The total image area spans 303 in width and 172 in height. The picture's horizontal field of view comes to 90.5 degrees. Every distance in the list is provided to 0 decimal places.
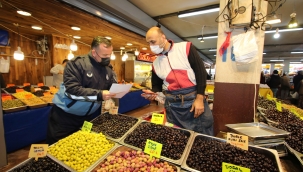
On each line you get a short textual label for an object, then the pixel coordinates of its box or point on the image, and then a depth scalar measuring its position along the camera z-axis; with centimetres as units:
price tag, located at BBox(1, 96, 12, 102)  316
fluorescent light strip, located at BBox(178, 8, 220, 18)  440
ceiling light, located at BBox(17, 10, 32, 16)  312
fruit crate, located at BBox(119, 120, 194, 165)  115
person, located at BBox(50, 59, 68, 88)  522
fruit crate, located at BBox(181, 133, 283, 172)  104
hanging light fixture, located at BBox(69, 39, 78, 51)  454
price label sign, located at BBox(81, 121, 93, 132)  163
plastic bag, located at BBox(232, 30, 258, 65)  171
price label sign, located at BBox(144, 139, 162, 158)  122
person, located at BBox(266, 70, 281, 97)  821
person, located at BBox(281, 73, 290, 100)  845
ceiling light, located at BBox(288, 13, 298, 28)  385
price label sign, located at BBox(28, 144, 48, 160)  119
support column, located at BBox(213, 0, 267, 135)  196
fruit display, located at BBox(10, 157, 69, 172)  110
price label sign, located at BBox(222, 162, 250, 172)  96
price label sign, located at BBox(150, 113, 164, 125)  166
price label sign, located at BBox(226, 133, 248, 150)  117
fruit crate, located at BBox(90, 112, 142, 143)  148
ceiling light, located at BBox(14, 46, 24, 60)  392
